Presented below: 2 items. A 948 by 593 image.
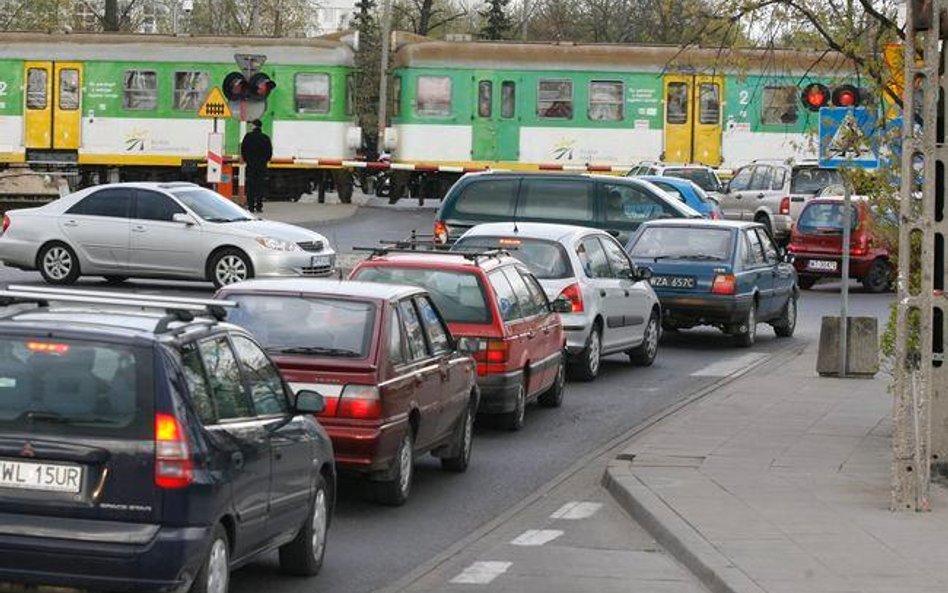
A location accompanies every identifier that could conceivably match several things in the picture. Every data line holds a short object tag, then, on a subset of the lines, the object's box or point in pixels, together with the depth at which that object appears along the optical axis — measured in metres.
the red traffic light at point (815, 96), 23.52
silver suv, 43.09
